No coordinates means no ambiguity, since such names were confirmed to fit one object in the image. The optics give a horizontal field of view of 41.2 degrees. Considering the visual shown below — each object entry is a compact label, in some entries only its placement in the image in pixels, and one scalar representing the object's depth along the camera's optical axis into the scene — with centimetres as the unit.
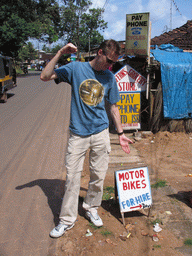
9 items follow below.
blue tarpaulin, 707
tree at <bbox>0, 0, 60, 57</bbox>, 2722
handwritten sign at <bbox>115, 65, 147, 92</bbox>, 714
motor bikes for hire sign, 325
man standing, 277
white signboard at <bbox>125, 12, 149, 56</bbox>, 681
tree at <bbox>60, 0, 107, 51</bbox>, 4625
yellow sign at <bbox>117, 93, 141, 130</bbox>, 724
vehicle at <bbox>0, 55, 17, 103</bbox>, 1266
